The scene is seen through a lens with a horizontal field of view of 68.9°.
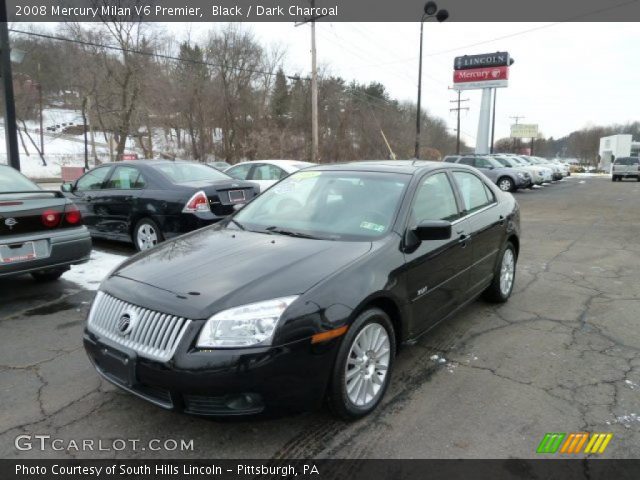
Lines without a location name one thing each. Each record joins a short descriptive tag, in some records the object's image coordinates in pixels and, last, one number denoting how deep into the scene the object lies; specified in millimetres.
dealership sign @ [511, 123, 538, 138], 76375
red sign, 33812
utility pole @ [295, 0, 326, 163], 23469
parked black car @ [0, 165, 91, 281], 4566
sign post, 33844
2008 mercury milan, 2387
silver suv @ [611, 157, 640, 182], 31203
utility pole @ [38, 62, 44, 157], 46334
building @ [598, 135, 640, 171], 66312
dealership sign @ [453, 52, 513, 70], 33750
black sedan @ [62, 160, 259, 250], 6586
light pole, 21281
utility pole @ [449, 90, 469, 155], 60569
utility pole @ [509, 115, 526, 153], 87050
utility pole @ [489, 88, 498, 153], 38338
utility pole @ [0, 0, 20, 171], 9336
